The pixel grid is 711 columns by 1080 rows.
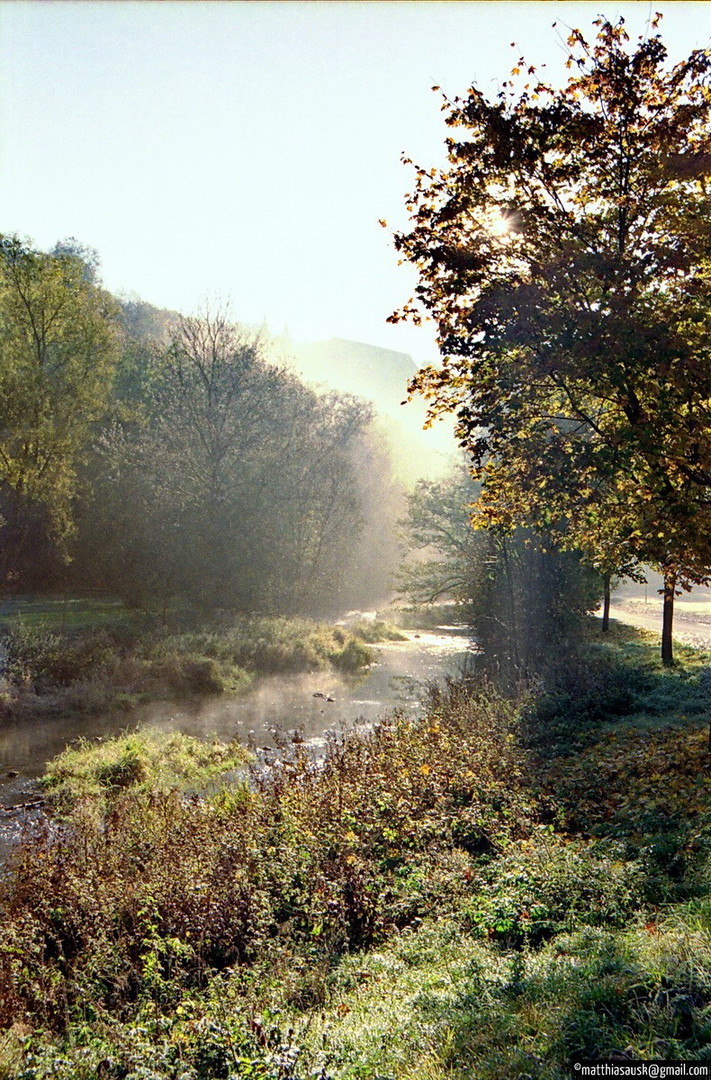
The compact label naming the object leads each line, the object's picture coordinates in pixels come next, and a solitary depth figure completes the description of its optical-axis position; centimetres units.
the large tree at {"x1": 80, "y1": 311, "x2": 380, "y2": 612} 3431
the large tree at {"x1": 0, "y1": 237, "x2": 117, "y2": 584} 2555
